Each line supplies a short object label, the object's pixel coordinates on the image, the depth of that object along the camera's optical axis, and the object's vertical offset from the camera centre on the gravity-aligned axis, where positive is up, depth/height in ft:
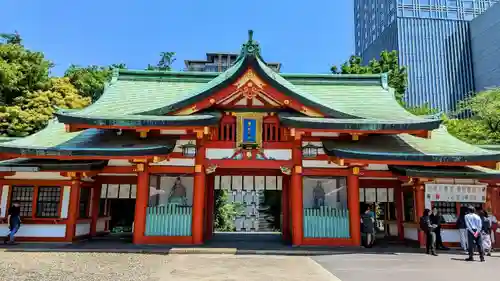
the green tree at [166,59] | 169.78 +64.04
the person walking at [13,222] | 45.62 -3.24
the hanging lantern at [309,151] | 49.39 +6.52
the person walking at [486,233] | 43.38 -3.68
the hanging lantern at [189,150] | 48.73 +6.35
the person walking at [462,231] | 45.55 -3.58
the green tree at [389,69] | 115.24 +41.69
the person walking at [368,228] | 47.73 -3.55
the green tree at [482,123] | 101.50 +23.15
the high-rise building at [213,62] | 279.90 +103.35
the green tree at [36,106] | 100.58 +26.31
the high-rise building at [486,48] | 227.40 +100.64
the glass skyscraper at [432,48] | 261.24 +109.73
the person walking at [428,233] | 42.78 -3.67
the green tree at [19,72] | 106.93 +38.15
